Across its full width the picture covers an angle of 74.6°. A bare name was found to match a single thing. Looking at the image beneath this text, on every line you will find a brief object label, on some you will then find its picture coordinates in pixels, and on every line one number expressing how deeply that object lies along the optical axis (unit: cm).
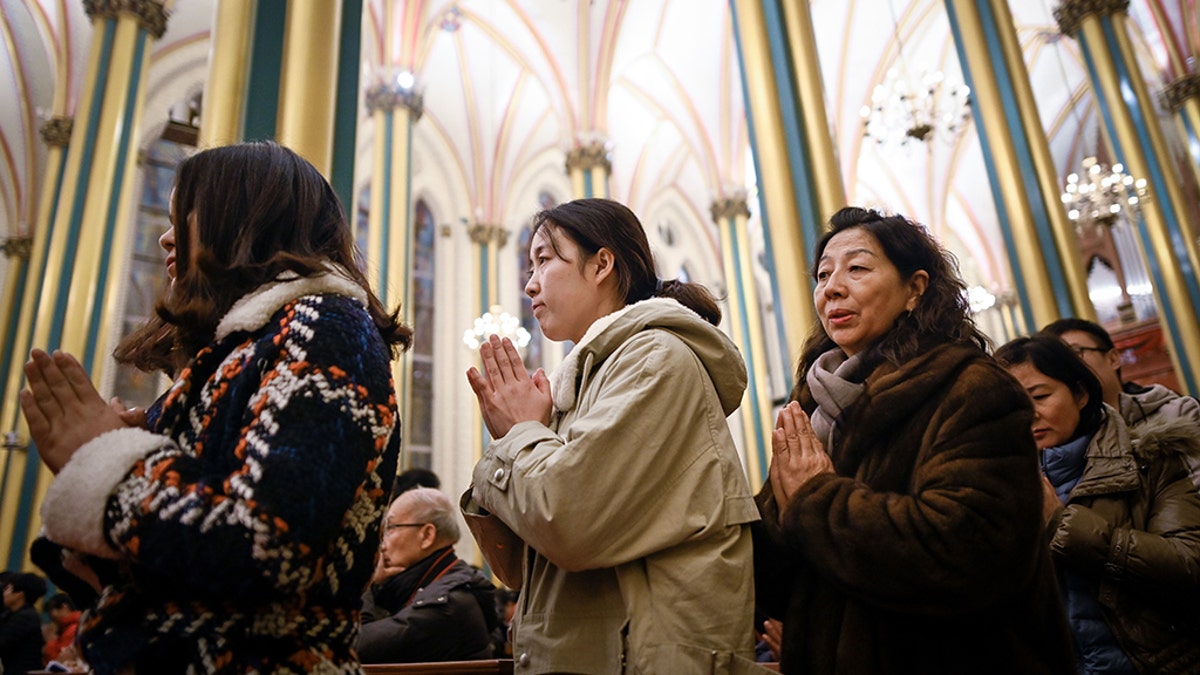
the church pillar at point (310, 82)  321
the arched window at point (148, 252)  1079
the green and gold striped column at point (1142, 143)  853
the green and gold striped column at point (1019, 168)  588
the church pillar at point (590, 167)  1169
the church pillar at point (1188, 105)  1184
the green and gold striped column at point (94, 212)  786
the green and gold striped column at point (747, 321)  1194
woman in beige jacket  119
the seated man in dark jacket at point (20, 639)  453
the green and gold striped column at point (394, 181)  975
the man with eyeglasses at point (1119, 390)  220
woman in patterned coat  90
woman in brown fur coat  127
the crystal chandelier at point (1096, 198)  1035
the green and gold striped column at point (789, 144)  471
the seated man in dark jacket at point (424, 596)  254
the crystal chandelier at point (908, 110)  921
